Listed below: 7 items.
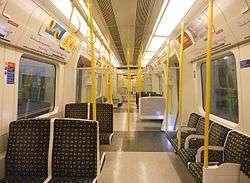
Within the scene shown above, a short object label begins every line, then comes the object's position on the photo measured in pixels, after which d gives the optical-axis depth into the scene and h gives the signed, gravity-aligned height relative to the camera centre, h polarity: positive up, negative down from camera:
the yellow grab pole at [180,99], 3.68 -0.03
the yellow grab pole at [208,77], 2.25 +0.20
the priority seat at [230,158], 2.33 -0.73
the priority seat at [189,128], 4.66 -0.65
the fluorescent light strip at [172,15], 3.40 +1.45
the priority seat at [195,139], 4.07 -0.76
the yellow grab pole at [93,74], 2.80 +0.30
